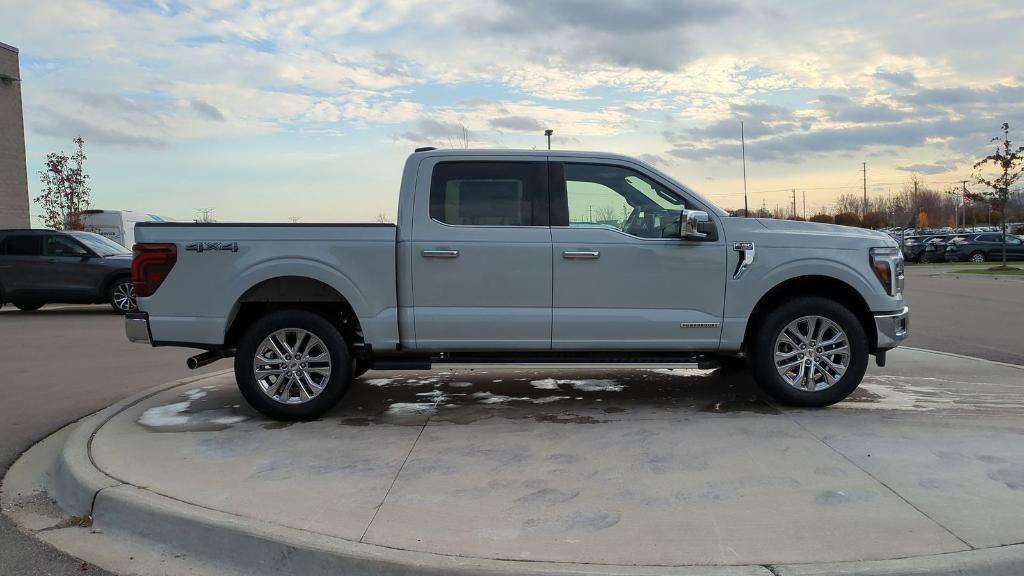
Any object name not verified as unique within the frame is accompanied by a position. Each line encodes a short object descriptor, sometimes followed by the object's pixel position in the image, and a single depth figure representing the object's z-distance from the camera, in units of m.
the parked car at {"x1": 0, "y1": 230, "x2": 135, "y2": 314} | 14.59
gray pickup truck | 5.69
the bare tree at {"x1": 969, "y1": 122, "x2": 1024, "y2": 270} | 27.44
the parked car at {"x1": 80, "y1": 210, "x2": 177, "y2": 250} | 23.77
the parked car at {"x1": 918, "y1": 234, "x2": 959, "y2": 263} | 38.38
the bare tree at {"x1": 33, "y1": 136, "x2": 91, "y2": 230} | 25.88
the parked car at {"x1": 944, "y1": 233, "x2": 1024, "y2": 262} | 36.25
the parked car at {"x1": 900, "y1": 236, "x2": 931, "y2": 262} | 39.03
